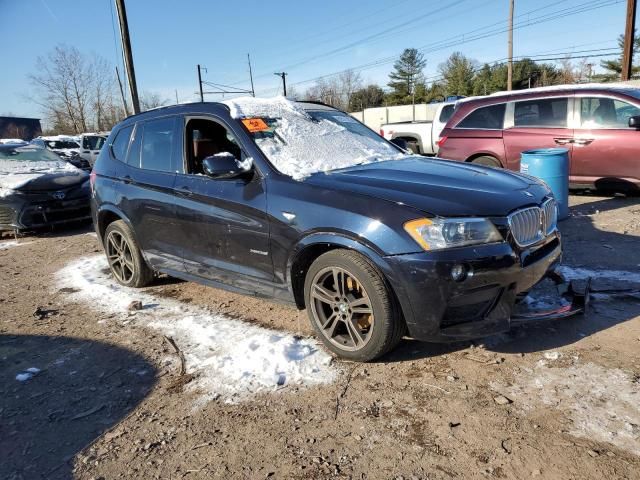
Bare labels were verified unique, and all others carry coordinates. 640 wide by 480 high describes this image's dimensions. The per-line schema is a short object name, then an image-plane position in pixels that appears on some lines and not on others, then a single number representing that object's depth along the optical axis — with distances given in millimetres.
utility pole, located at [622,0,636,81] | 19672
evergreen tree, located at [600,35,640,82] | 46000
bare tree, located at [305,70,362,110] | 76438
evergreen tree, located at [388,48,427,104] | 71375
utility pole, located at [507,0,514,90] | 32341
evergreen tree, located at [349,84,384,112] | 74875
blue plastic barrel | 6189
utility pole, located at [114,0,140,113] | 15047
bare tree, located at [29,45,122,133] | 54031
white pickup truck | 13281
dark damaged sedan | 8039
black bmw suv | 2744
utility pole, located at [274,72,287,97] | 60341
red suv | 7293
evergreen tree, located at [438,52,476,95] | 61438
